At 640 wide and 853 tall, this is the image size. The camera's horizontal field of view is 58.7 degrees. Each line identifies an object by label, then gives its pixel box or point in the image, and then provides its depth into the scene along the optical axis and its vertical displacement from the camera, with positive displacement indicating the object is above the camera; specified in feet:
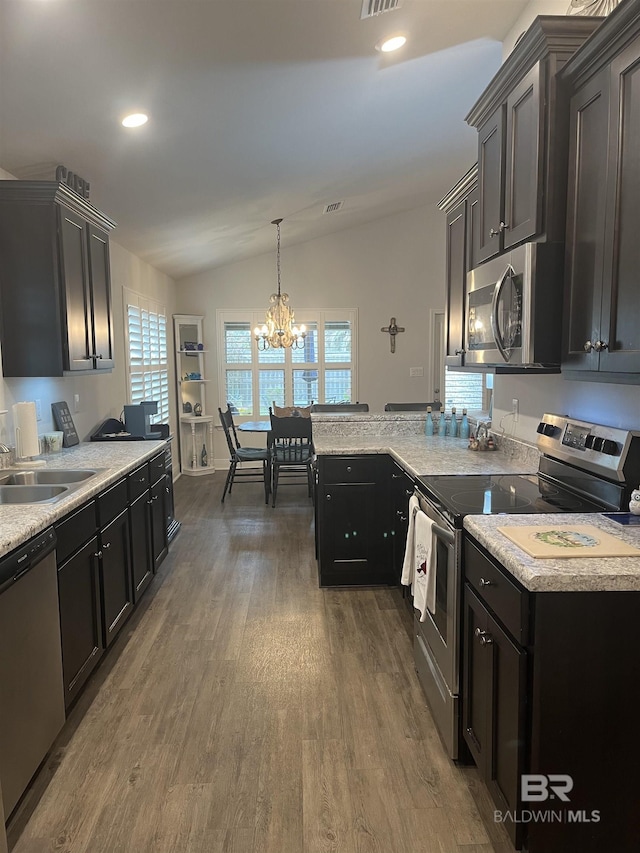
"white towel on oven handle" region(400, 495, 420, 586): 8.51 -2.74
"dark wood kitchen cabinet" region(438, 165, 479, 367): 9.91 +2.18
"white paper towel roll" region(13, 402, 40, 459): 10.11 -1.03
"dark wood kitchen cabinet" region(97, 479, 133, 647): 9.05 -3.16
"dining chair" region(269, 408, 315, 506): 18.70 -2.58
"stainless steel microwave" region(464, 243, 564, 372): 6.73 +0.75
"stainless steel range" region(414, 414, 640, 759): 6.48 -1.68
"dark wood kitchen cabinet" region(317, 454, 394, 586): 11.84 -3.20
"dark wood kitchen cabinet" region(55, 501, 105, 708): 7.52 -3.19
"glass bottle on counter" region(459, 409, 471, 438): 12.80 -1.36
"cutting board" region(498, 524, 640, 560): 5.11 -1.66
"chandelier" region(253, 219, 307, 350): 20.96 +1.63
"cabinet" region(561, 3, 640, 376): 5.35 +1.63
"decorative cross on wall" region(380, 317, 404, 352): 25.32 +1.72
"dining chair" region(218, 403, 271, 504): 19.75 -3.03
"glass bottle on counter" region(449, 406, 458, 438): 13.04 -1.36
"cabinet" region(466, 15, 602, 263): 6.54 +2.90
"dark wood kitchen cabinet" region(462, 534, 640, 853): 4.76 -2.95
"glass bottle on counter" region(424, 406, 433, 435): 13.35 -1.37
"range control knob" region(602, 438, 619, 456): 6.40 -0.92
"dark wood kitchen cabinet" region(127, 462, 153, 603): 10.75 -3.11
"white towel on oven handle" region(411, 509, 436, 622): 7.54 -2.72
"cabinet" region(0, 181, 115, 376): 9.97 +1.67
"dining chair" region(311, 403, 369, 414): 15.72 -1.08
